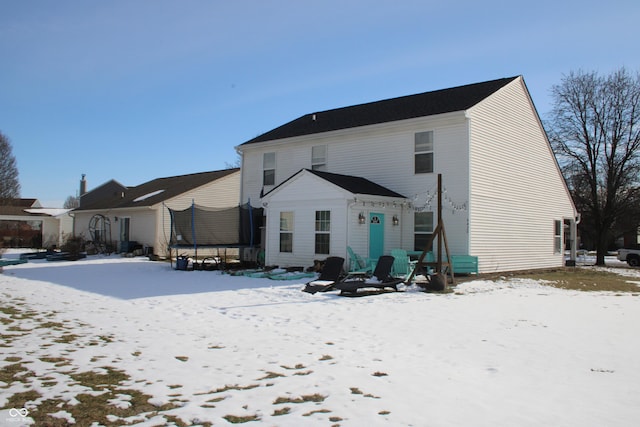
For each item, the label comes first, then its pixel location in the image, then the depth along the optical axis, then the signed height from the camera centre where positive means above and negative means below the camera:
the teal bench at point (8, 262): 19.36 -1.23
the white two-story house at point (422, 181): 16.27 +1.80
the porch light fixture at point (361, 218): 16.08 +0.49
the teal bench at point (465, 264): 15.55 -0.89
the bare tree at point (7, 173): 49.67 +5.69
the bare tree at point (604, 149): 29.31 +5.12
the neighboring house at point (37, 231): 36.45 +0.16
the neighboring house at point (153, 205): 26.88 +1.50
